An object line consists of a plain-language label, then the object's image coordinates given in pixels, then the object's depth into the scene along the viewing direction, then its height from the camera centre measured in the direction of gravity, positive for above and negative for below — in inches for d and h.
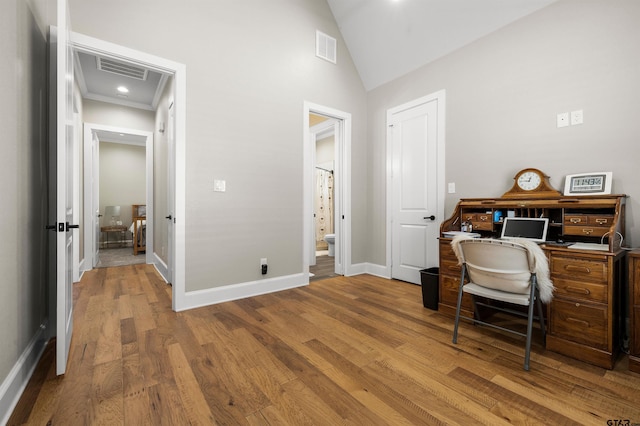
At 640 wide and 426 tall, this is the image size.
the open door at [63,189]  65.7 +5.5
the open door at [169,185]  142.2 +13.9
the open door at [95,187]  191.0 +17.4
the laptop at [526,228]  93.5 -5.1
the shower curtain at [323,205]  270.2 +7.2
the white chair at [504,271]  72.9 -15.5
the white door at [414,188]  141.3 +12.8
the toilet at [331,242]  225.1 -22.9
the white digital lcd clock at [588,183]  89.5 +9.4
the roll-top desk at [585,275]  72.0 -16.3
